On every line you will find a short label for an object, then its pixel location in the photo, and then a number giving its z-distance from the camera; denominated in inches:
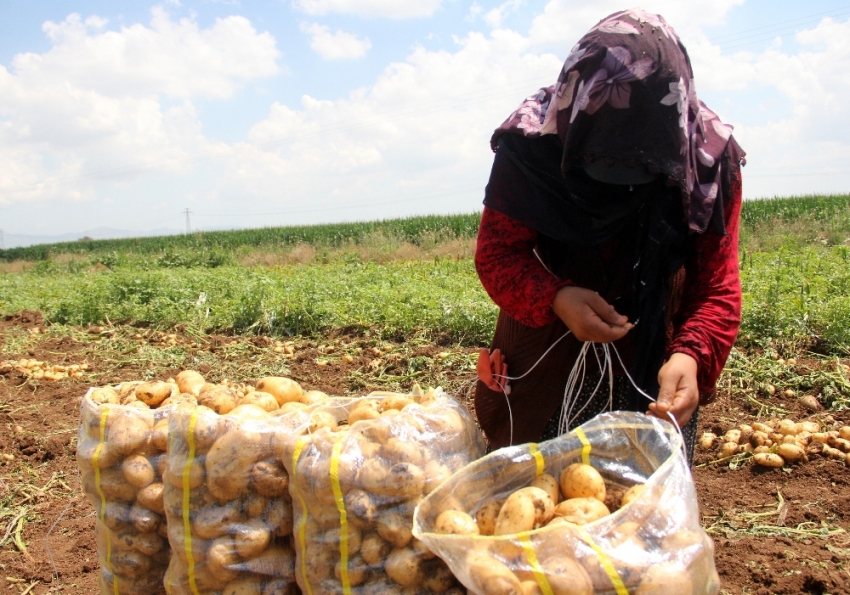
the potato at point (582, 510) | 51.9
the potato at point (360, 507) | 59.6
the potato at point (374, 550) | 59.7
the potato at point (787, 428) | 147.9
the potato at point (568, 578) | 46.7
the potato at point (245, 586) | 64.8
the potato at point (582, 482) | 55.9
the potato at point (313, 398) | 80.0
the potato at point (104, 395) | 79.5
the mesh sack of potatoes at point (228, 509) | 64.6
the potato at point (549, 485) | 57.2
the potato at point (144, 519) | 71.7
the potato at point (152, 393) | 82.1
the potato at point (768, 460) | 138.1
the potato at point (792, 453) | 138.9
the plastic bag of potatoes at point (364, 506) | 59.2
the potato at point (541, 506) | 54.1
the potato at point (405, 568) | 58.2
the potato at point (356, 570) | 59.7
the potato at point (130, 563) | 72.1
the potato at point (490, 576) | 47.6
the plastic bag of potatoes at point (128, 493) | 72.0
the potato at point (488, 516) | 56.8
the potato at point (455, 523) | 54.4
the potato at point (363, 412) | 69.5
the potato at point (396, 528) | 59.6
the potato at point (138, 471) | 71.6
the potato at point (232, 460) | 64.6
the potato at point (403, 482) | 60.0
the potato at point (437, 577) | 58.1
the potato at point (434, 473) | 61.4
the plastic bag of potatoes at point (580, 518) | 47.5
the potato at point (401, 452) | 61.1
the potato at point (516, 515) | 52.5
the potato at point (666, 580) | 46.8
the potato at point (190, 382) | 85.0
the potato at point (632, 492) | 52.5
